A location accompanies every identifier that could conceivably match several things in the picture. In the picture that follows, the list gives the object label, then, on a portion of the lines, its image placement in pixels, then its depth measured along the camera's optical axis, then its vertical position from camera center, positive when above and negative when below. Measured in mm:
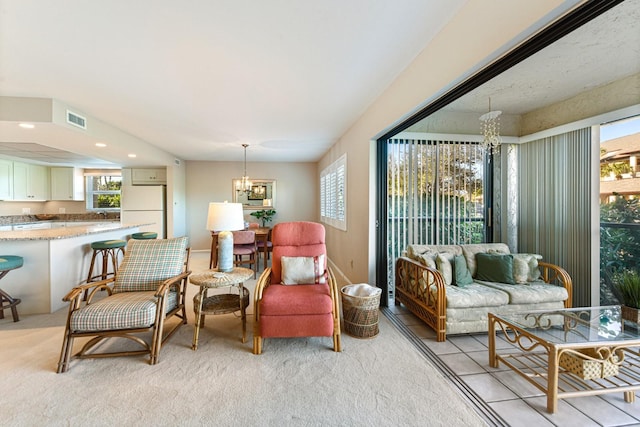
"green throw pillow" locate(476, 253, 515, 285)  2873 -636
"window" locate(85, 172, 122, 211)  6723 +490
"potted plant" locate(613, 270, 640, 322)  2076 -709
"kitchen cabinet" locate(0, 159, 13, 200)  5309 +653
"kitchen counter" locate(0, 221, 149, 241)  3071 -278
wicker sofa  2496 -782
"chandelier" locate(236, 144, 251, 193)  5780 +657
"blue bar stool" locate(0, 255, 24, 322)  2775 -672
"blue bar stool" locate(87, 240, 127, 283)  3594 -631
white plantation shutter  4492 +345
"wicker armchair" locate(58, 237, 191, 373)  2037 -770
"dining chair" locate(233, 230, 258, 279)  4547 -559
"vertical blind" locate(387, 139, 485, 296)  3600 +259
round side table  2393 -843
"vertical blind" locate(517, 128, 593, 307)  3072 +99
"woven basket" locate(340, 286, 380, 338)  2521 -1006
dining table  4593 -547
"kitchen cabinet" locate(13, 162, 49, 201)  5637 +664
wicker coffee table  1645 -938
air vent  3178 +1138
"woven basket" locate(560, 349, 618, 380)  1673 -1004
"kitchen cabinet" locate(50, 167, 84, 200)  6309 +676
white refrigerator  5906 +139
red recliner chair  2244 -777
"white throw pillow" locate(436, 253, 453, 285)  2842 -620
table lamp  2629 -135
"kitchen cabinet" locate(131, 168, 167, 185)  6129 +822
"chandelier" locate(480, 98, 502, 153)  3096 +1117
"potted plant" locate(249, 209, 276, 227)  6325 -93
